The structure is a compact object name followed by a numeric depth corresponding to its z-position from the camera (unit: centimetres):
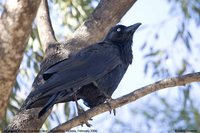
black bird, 896
